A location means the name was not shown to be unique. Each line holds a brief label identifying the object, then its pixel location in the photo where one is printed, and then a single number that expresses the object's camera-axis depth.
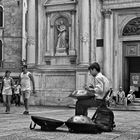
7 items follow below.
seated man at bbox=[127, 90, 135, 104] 20.56
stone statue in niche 22.62
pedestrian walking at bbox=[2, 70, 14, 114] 14.52
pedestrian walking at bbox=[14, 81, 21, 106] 22.92
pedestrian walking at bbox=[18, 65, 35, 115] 13.95
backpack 8.08
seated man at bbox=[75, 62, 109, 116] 7.93
